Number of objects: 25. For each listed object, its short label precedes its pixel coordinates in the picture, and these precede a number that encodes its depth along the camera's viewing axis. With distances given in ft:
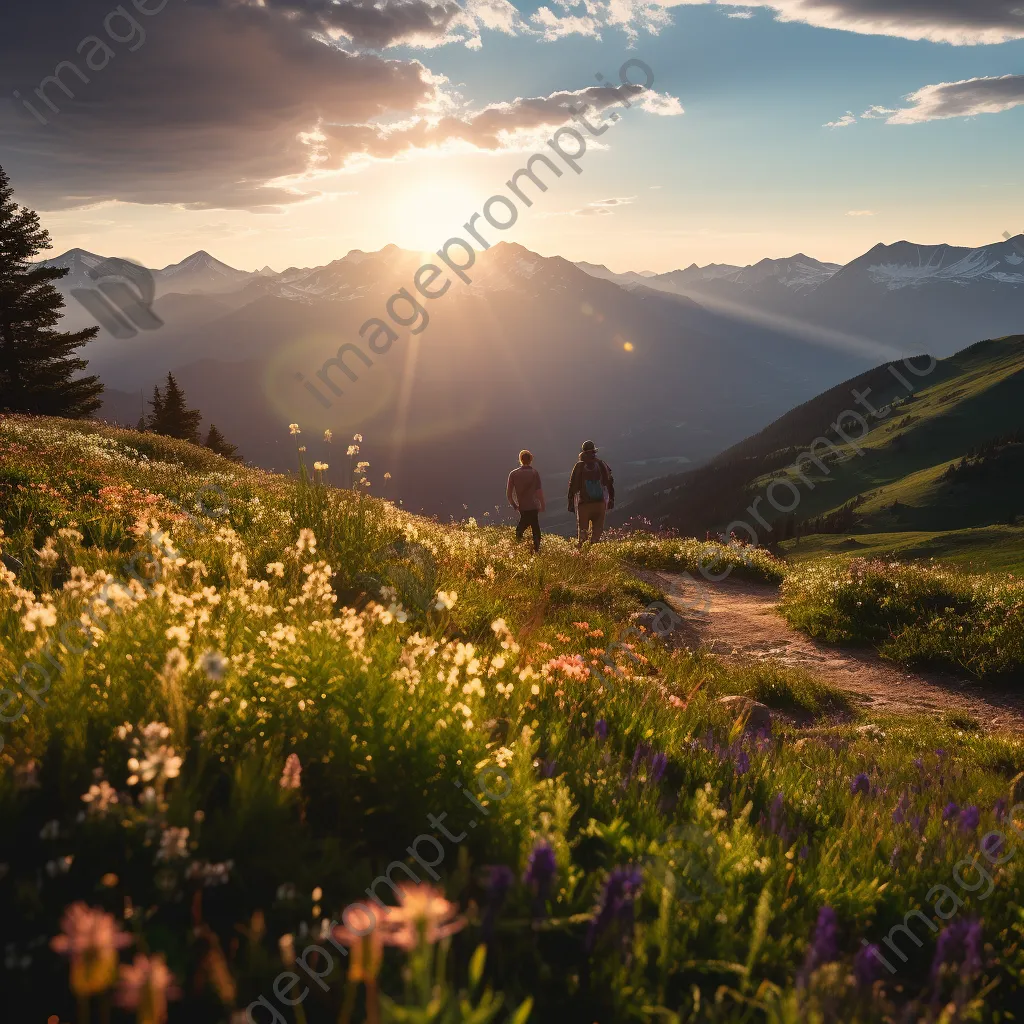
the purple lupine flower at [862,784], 15.74
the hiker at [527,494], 57.41
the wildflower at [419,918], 4.11
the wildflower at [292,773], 8.57
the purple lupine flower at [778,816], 12.08
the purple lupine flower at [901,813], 13.81
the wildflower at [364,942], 4.06
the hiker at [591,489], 58.13
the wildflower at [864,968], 7.14
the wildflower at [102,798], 7.16
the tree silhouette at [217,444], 227.81
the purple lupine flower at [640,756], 12.89
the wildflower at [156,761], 6.82
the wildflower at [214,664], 8.43
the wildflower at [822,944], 7.06
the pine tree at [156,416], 208.44
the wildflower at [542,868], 7.59
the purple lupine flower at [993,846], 11.94
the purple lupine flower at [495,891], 6.96
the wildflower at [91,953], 3.51
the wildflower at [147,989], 3.60
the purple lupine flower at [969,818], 12.67
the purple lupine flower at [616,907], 7.62
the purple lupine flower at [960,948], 7.11
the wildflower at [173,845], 6.83
